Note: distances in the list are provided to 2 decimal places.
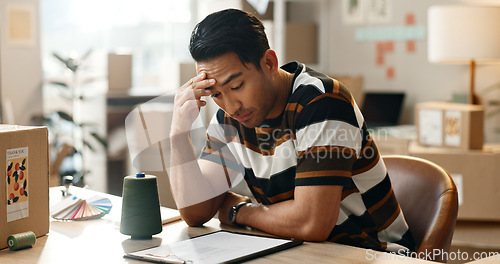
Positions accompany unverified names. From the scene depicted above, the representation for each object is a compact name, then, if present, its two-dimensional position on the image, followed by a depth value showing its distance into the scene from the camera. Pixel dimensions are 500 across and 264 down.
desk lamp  3.04
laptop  3.84
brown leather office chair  1.51
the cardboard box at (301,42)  4.27
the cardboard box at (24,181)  1.32
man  1.36
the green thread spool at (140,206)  1.34
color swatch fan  1.57
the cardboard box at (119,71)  4.44
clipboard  1.18
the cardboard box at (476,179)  2.92
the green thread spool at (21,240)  1.29
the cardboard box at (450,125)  2.97
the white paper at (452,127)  3.01
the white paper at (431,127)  3.11
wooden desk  1.20
